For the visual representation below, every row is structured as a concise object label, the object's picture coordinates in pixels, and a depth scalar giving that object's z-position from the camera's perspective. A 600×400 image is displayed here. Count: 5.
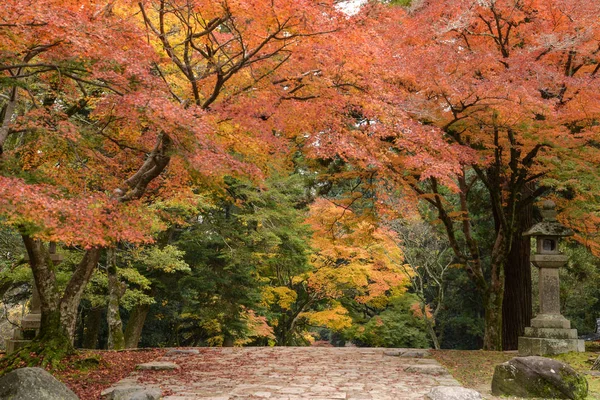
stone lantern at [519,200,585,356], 10.32
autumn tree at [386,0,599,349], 9.45
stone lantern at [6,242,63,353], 10.12
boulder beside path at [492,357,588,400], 6.73
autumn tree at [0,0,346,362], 6.12
